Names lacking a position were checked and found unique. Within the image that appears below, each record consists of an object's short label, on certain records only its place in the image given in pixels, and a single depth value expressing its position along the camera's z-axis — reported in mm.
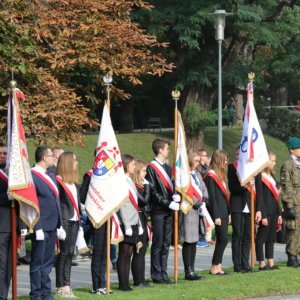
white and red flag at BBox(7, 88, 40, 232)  11352
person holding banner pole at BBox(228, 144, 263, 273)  15875
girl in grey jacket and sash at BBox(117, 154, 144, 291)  13602
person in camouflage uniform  16531
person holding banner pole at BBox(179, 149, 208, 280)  14898
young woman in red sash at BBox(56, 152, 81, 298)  12961
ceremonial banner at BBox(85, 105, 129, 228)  13305
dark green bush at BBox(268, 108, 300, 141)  48031
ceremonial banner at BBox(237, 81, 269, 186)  15875
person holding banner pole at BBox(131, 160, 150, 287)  13953
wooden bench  47875
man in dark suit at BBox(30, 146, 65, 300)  12109
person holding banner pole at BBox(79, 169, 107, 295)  13398
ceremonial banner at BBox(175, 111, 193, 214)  14508
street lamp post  23891
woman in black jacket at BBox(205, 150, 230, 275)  15445
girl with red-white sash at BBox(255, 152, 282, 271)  16359
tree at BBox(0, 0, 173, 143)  17078
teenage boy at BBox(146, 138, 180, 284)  14438
